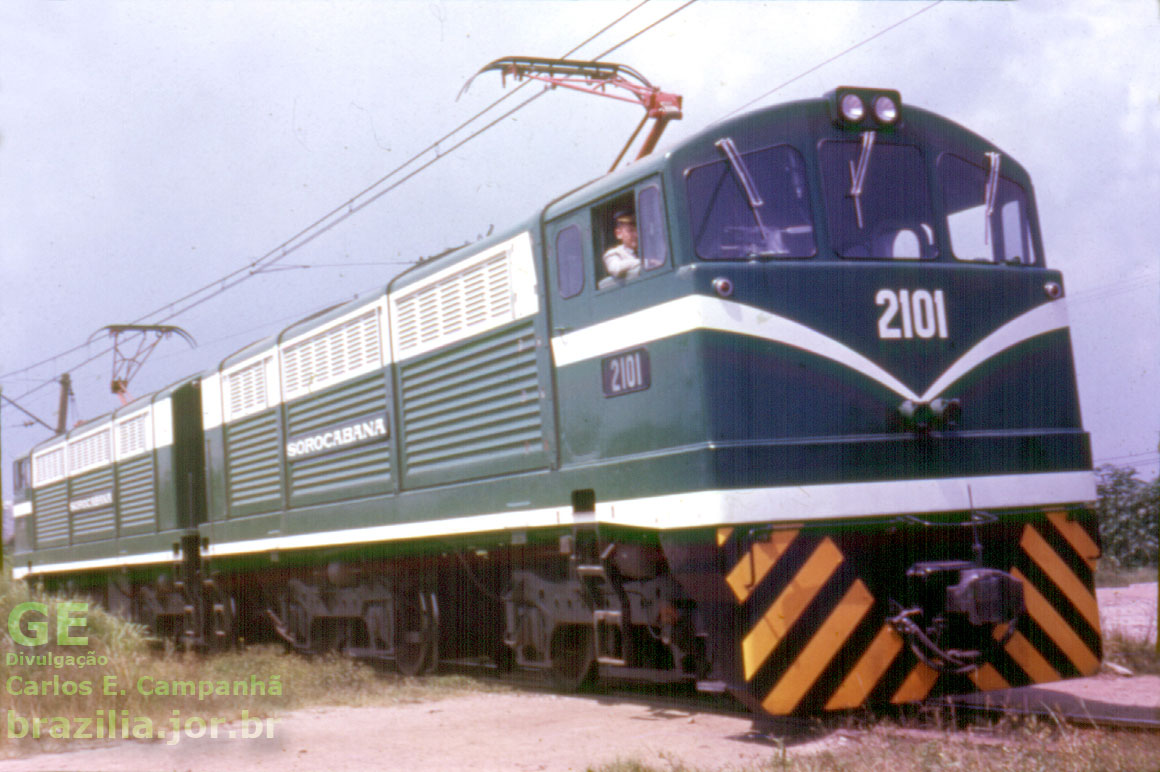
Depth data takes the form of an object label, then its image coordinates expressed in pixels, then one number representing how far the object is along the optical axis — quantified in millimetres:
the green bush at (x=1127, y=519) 27938
